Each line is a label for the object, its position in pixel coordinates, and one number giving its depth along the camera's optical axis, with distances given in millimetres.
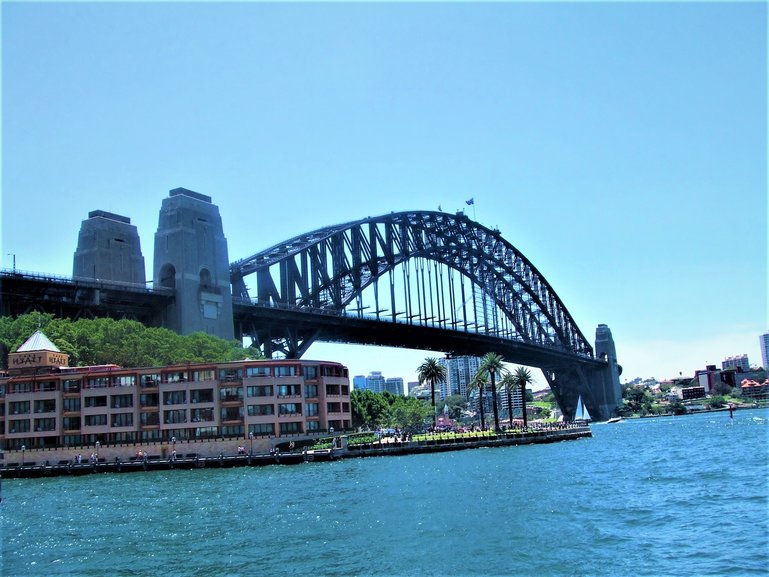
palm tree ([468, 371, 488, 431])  111688
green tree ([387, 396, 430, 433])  114688
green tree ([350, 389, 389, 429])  138750
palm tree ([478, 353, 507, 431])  110312
